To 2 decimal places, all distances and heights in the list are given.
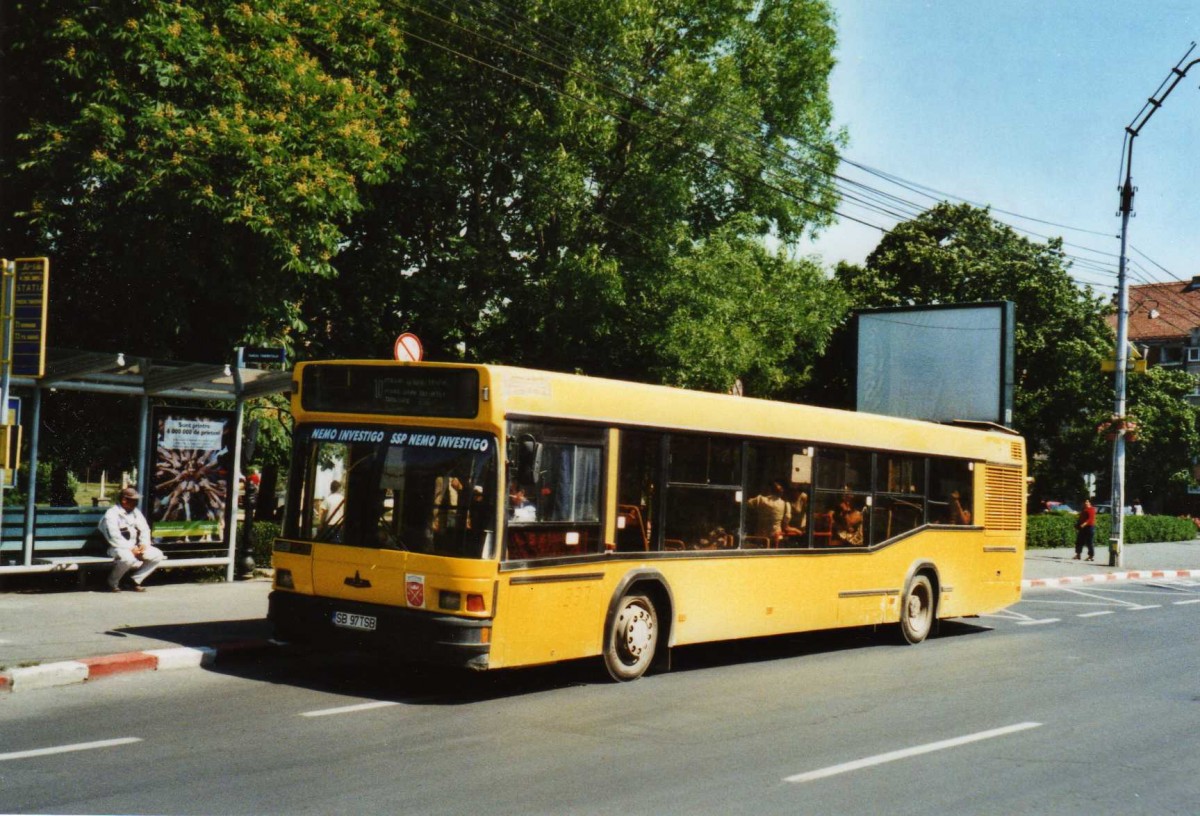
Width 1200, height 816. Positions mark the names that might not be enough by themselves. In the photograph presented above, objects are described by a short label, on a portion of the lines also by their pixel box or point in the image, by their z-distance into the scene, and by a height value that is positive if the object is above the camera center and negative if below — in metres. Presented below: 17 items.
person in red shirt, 32.41 -1.00
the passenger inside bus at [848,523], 13.42 -0.46
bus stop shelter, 14.16 +0.78
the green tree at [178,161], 16.62 +4.08
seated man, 14.43 -1.05
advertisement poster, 15.67 -0.23
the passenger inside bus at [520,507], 9.51 -0.30
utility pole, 29.70 +2.84
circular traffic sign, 14.52 +1.39
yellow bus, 9.39 -0.40
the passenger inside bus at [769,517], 12.10 -0.39
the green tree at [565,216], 24.89 +5.35
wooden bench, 14.28 -1.08
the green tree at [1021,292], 45.16 +7.29
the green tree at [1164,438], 61.84 +2.94
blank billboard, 27.38 +2.85
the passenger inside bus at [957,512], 15.48 -0.33
